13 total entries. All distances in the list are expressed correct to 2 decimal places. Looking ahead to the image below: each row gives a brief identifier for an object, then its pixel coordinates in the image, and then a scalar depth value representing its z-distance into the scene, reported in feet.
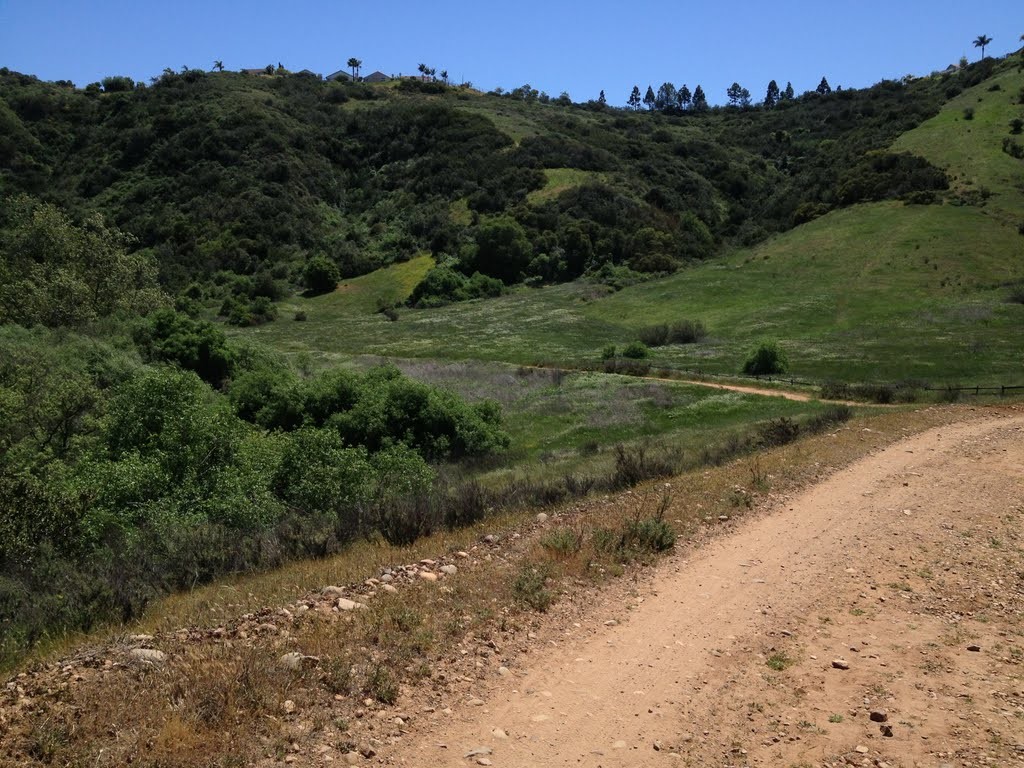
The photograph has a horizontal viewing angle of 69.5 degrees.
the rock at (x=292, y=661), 20.72
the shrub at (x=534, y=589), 26.32
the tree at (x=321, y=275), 299.38
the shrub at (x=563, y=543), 31.22
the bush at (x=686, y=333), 175.22
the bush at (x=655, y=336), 176.24
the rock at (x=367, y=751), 17.87
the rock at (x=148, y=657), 20.85
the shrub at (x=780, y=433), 62.18
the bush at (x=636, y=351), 144.25
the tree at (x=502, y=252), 300.40
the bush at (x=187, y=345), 99.60
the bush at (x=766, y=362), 122.72
